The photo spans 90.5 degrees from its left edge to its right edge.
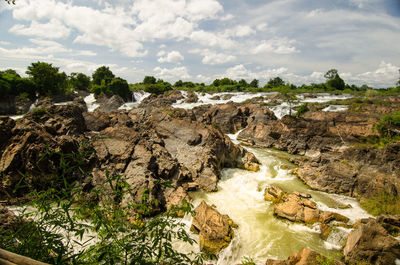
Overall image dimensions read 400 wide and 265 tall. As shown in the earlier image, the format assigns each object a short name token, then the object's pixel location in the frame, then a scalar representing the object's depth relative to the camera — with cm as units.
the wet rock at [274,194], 1262
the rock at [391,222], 911
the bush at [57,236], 217
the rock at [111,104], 4157
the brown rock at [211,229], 866
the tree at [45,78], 4035
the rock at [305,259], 666
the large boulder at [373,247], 746
